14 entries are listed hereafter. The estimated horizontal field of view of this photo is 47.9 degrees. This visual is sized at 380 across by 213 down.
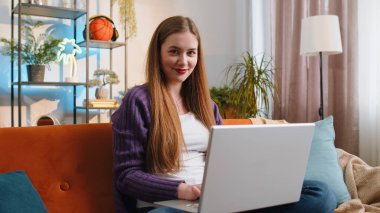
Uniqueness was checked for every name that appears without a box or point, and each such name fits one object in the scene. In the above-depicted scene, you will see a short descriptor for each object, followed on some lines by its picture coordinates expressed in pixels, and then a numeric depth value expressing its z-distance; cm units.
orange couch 139
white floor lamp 273
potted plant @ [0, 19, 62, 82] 292
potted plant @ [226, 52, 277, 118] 329
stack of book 310
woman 127
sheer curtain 286
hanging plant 339
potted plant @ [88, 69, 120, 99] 317
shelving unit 288
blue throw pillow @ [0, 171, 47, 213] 114
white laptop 94
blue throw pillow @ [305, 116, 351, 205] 187
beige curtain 296
